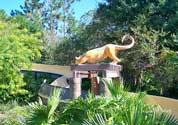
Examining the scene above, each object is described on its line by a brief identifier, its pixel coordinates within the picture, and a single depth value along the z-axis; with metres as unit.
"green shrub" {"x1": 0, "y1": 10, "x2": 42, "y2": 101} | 12.60
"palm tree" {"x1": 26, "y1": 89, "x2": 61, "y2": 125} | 4.54
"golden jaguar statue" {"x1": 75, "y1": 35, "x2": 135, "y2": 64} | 10.44
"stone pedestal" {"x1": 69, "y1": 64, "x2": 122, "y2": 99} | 10.09
